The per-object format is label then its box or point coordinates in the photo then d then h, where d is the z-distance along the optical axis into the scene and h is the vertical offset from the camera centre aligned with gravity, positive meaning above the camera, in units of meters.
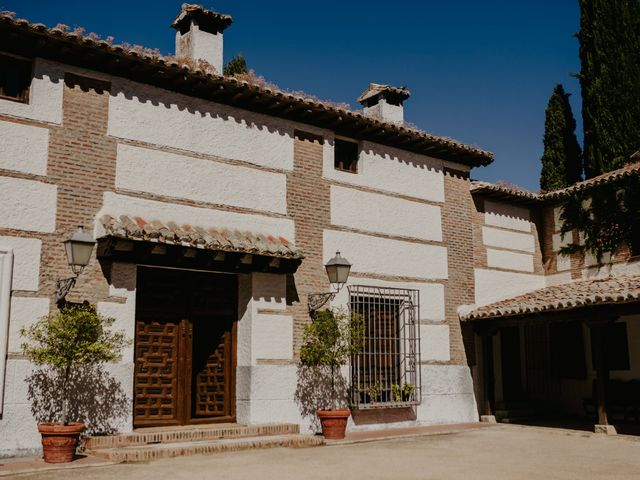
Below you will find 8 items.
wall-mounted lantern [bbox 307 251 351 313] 11.05 +1.37
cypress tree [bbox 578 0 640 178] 17.88 +7.42
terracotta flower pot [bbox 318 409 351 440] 10.71 -0.95
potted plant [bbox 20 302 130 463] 8.02 +0.15
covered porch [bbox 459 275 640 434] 11.91 +0.10
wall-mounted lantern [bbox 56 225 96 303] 8.44 +1.41
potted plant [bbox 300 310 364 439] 10.76 +0.25
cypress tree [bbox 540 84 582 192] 19.47 +6.13
